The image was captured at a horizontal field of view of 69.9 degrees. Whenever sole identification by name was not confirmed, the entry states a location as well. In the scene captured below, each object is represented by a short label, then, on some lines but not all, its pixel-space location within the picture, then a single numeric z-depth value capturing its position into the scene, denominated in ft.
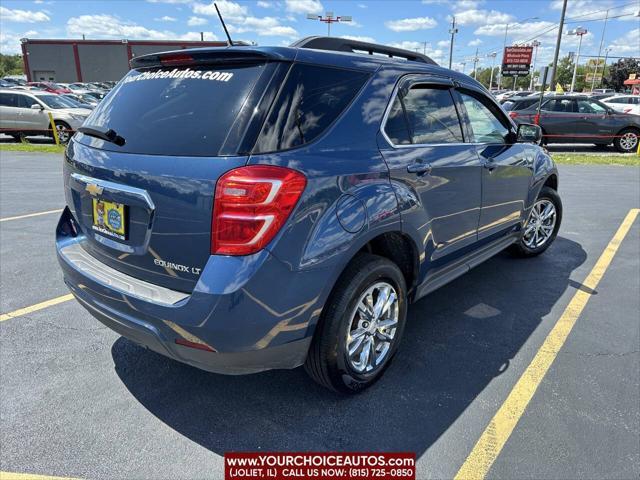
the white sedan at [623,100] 75.44
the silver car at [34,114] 49.52
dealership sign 120.26
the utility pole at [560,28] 64.13
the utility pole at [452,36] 167.02
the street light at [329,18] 182.91
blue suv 6.44
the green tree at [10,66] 341.33
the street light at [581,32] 228.59
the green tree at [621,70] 243.60
